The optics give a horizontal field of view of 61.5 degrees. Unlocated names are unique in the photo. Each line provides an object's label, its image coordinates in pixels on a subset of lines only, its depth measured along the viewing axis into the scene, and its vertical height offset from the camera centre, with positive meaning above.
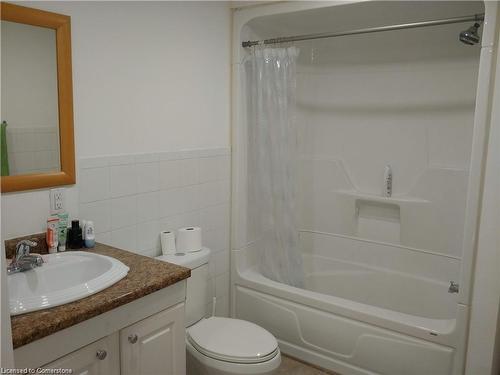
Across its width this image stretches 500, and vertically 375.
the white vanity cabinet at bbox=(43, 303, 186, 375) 1.37 -0.78
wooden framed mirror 1.62 +0.11
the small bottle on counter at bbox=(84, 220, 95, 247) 1.86 -0.46
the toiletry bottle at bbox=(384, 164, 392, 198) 3.02 -0.32
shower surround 2.34 -0.41
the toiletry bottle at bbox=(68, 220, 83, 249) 1.83 -0.46
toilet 1.96 -1.02
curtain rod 2.02 +0.57
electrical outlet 1.78 -0.30
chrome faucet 1.51 -0.47
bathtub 2.16 -1.09
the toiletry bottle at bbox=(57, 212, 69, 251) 1.79 -0.43
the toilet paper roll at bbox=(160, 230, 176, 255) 2.26 -0.60
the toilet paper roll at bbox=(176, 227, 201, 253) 2.30 -0.59
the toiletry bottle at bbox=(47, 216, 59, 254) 1.74 -0.43
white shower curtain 2.63 -0.18
